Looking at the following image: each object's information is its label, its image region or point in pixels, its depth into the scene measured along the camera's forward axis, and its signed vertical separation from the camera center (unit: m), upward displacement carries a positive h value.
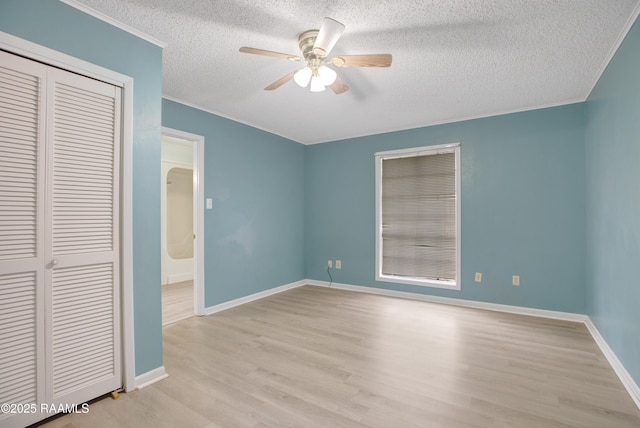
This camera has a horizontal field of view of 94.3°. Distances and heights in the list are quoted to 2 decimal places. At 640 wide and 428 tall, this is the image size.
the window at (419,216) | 4.09 +0.01
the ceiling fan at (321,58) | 1.80 +1.08
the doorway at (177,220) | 5.21 -0.08
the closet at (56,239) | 1.59 -0.14
